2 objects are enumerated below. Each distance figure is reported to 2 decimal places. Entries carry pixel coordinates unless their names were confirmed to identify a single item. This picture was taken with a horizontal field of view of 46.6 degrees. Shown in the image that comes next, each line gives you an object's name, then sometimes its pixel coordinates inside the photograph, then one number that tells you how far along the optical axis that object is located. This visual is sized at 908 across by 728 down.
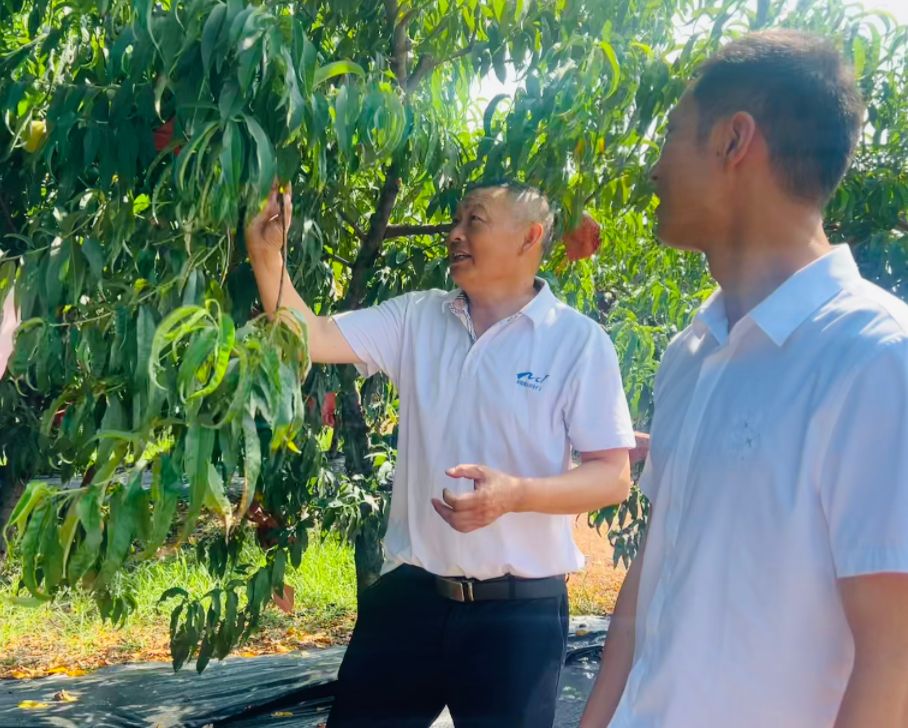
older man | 1.94
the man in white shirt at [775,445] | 0.94
